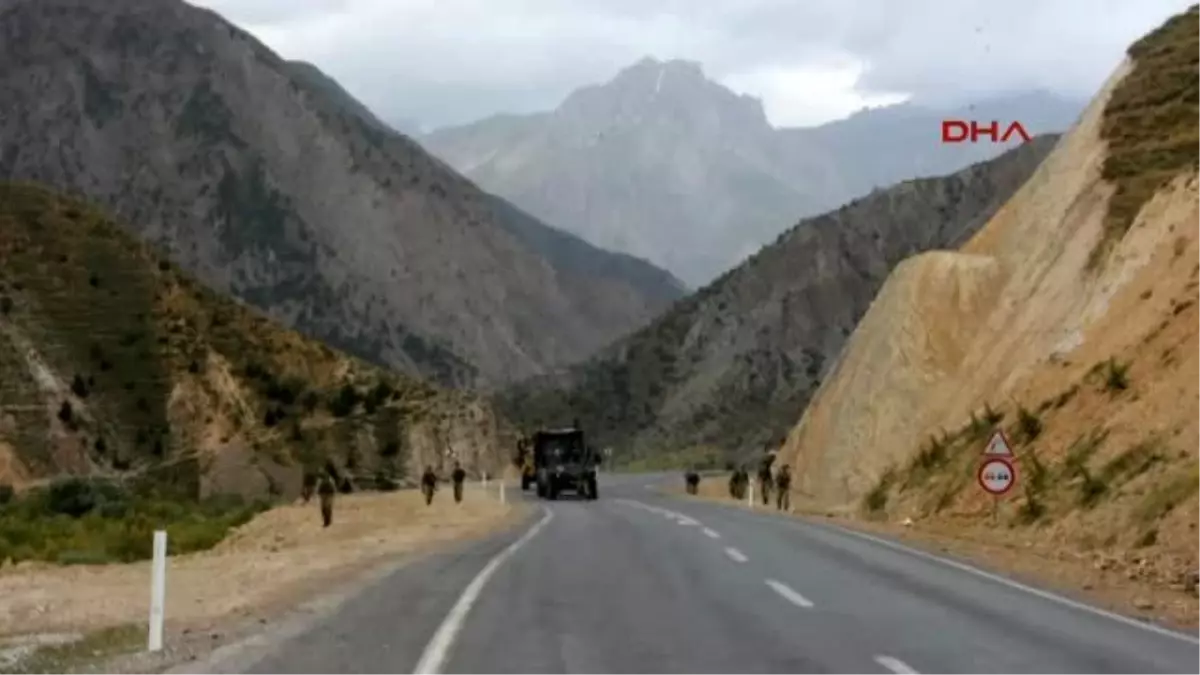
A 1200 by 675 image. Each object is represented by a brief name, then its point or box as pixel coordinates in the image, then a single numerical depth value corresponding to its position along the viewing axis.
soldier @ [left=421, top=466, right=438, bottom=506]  48.44
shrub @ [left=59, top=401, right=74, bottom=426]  63.81
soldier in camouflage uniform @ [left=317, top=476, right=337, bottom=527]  39.19
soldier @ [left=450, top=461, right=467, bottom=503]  50.84
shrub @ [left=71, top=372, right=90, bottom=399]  65.62
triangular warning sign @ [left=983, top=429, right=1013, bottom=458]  26.31
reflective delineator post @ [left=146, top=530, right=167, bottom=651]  12.98
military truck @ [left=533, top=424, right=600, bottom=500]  56.00
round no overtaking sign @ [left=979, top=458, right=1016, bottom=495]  26.36
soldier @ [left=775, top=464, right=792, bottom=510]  47.44
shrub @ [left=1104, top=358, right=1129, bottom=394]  32.16
